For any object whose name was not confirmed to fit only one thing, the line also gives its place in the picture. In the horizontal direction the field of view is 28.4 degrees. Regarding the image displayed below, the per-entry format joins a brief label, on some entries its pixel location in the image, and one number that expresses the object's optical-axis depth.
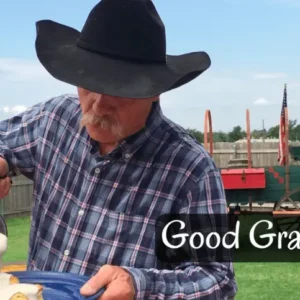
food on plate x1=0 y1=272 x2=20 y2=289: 0.95
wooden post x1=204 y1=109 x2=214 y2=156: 5.73
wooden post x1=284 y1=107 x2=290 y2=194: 6.26
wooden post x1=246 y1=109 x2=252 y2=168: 6.24
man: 1.16
